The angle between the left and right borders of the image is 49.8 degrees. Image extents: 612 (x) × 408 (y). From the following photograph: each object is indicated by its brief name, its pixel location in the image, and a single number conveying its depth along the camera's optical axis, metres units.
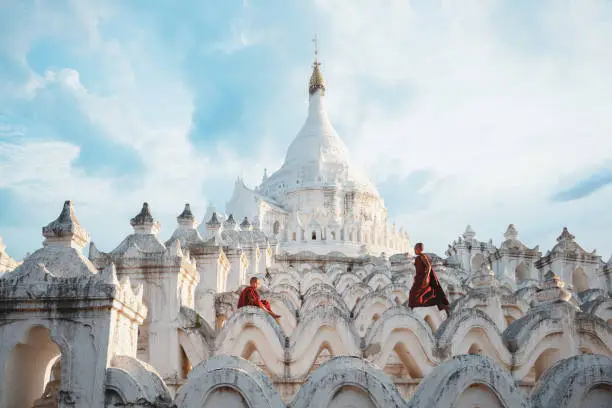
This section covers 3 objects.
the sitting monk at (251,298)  13.88
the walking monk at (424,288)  13.19
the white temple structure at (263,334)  7.94
